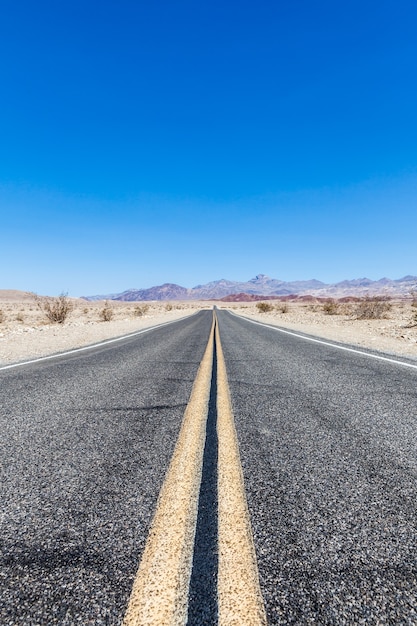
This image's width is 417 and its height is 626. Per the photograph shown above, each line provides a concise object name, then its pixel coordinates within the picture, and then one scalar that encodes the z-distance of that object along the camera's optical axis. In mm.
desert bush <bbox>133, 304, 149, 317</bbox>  37919
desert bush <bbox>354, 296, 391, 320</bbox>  23789
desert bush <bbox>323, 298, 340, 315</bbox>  31978
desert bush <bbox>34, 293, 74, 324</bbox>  20875
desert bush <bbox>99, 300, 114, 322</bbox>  26388
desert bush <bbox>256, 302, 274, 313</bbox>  47997
